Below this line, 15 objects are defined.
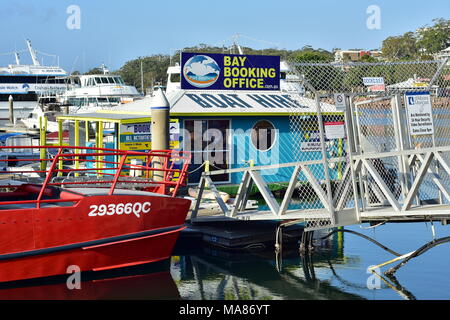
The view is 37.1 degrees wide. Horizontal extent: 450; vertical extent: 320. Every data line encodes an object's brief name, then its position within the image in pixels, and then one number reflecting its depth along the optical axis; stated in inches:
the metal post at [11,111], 2220.6
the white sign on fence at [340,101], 432.1
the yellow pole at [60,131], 861.1
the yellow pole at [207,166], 713.0
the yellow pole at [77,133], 867.2
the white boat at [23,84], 2795.3
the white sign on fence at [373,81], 462.7
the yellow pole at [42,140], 924.3
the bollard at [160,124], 622.2
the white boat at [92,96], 2062.5
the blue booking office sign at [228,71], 746.8
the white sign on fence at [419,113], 440.1
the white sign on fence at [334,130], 434.0
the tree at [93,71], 4700.3
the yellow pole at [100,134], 786.8
